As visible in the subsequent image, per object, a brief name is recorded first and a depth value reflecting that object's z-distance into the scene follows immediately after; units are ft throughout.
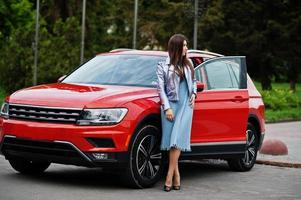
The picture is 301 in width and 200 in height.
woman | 29.43
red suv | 28.22
